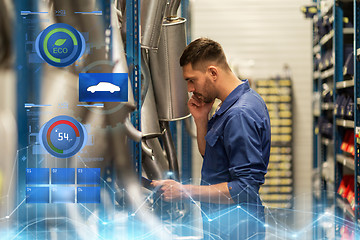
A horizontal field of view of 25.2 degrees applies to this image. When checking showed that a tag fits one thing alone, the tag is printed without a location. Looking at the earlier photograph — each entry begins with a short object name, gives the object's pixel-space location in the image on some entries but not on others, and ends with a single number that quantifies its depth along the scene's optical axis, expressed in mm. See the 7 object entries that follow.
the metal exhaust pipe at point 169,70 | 3208
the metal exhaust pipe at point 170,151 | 3656
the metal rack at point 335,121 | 2621
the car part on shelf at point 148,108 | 3102
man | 2545
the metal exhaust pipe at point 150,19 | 3015
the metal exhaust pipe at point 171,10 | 3288
